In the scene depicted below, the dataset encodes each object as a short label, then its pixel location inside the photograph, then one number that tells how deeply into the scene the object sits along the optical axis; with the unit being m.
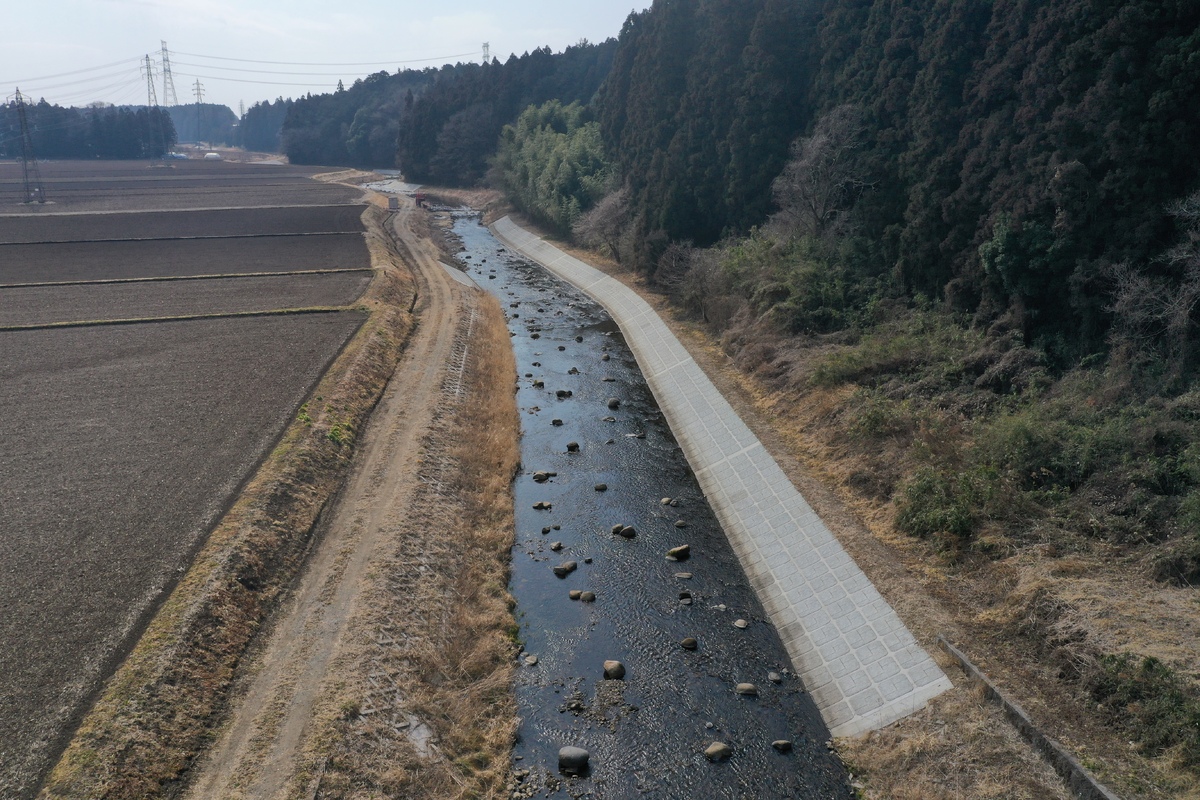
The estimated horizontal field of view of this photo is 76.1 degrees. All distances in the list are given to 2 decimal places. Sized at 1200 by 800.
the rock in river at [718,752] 16.11
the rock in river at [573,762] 15.80
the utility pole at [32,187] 98.88
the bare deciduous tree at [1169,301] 21.08
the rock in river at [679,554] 23.58
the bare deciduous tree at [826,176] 39.78
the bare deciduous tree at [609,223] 62.00
